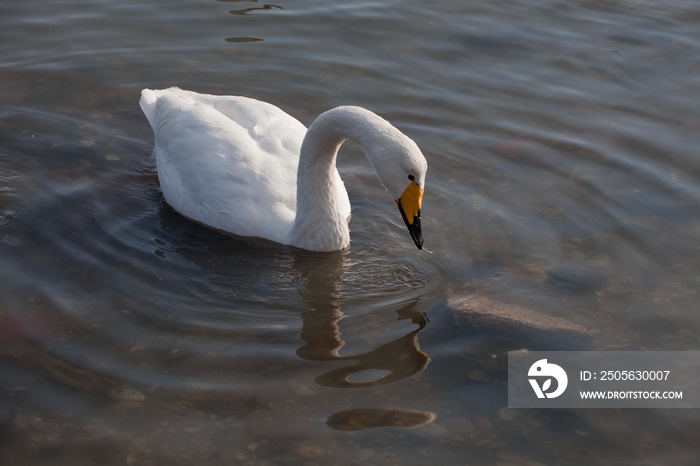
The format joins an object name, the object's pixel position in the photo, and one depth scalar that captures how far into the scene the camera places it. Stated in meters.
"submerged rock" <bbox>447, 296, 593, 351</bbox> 6.06
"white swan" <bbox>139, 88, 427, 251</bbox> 6.33
